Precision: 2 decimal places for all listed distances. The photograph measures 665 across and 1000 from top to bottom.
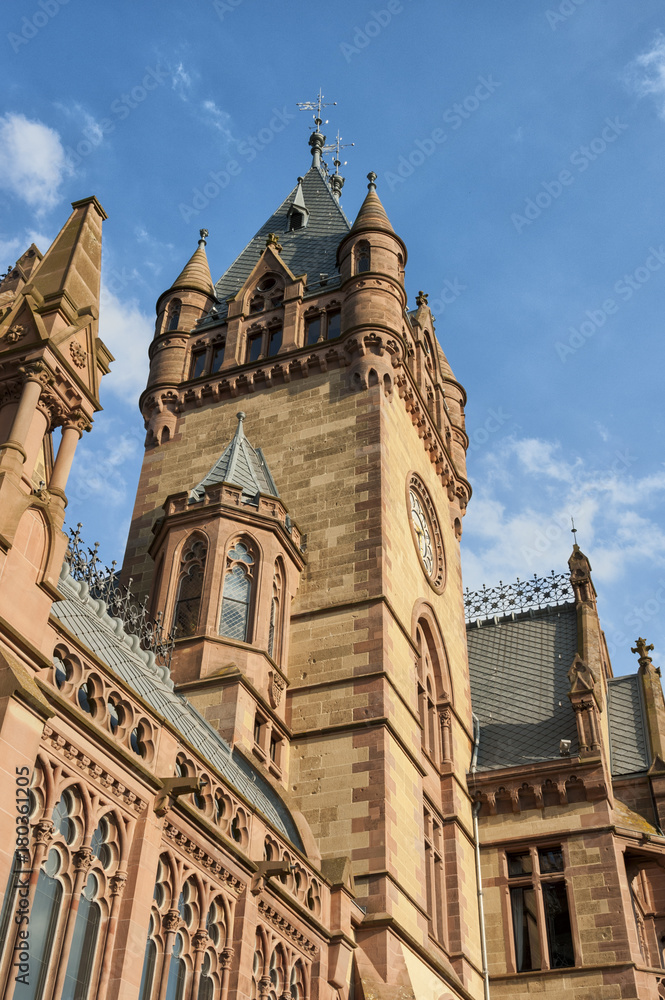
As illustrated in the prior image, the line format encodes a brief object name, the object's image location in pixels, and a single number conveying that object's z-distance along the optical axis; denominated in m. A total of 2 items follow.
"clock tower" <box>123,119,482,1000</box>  21.61
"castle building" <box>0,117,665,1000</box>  12.19
